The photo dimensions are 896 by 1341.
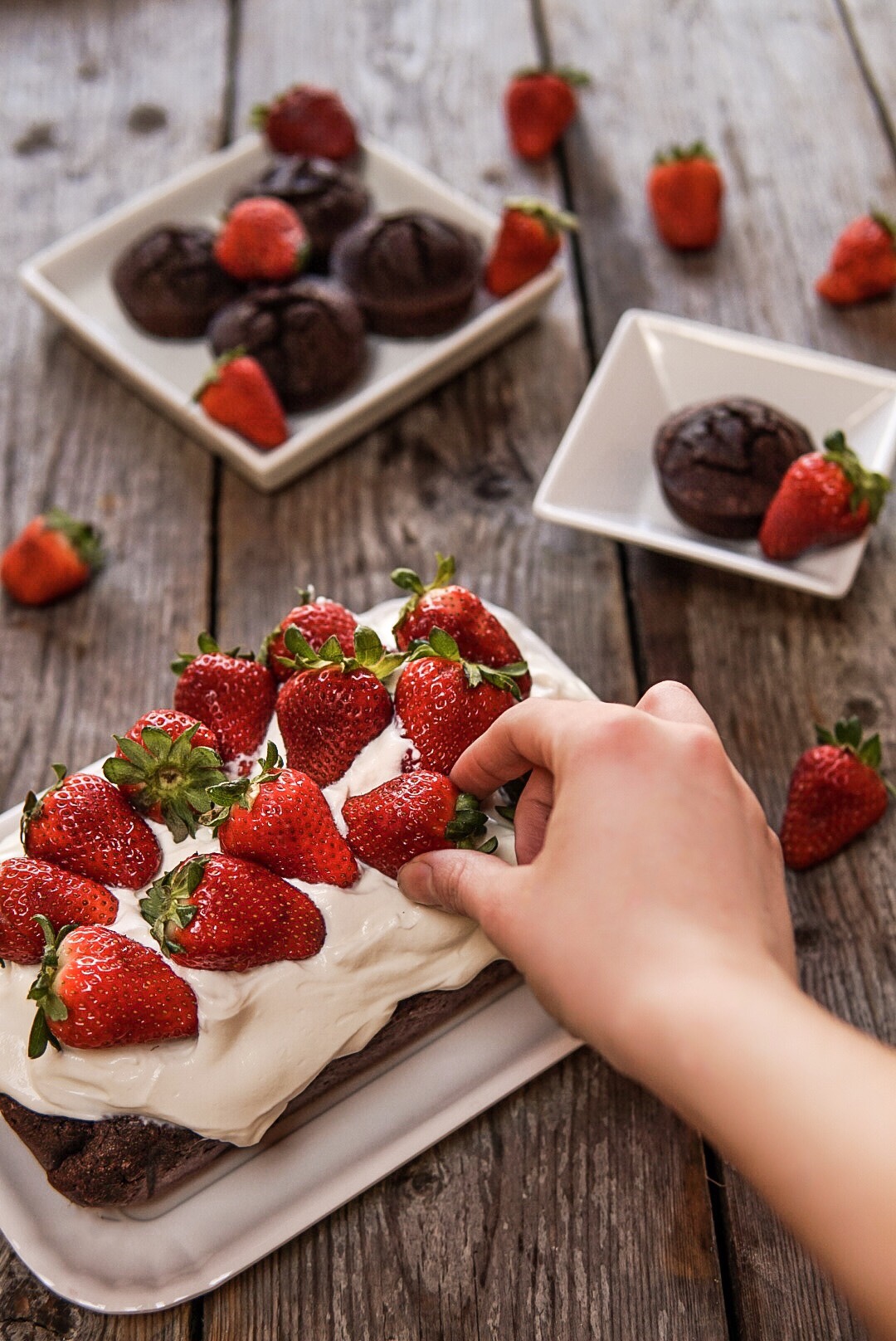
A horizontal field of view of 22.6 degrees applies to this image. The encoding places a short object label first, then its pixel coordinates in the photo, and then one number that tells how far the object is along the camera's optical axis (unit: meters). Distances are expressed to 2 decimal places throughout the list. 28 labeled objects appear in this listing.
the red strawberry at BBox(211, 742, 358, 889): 0.68
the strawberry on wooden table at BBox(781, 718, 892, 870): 0.79
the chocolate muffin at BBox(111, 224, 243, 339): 0.93
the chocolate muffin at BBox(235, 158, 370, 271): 0.95
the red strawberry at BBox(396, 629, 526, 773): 0.70
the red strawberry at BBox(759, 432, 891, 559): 0.82
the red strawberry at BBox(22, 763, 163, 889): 0.69
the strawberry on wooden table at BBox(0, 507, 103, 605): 0.87
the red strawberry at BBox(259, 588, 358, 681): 0.73
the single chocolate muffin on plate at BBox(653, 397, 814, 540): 0.85
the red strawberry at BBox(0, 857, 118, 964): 0.68
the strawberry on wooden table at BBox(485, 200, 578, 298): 0.93
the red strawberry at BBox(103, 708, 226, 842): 0.70
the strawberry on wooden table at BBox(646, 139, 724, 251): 0.98
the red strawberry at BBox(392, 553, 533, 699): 0.73
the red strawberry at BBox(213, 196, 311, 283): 0.93
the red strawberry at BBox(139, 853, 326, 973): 0.67
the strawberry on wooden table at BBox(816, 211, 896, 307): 0.95
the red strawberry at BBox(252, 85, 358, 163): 0.99
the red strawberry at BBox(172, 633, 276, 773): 0.72
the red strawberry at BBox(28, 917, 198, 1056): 0.66
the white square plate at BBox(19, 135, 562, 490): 0.90
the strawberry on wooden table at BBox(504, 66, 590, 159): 1.02
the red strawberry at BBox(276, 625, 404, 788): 0.71
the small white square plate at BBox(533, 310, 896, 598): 0.85
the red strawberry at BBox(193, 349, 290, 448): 0.88
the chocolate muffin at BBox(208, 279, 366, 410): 0.90
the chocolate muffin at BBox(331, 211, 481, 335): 0.92
